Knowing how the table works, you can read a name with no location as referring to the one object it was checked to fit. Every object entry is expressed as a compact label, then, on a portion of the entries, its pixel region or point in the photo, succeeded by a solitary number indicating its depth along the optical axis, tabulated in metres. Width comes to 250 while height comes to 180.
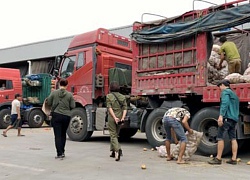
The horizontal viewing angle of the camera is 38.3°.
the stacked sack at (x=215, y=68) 9.02
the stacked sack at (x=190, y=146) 7.76
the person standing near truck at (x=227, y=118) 7.20
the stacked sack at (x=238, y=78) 7.79
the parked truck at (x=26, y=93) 17.33
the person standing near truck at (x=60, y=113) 7.84
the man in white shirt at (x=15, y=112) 13.04
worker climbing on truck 8.80
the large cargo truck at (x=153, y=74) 8.27
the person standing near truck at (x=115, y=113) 7.72
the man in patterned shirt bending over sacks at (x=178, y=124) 7.34
